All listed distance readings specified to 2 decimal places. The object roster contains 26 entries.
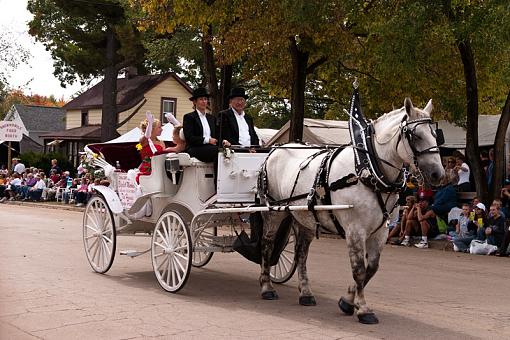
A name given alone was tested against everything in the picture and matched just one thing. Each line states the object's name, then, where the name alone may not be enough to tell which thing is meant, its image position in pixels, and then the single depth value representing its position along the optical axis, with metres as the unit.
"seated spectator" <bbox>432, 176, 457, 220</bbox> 15.70
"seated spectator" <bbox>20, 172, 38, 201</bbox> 31.67
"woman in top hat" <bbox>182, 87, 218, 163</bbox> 8.76
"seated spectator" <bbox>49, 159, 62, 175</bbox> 33.38
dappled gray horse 6.83
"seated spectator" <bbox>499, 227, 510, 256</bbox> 13.68
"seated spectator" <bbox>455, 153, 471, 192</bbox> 16.78
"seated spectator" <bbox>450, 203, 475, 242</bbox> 14.61
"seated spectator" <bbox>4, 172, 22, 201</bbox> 32.28
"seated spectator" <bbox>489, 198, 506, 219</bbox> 13.92
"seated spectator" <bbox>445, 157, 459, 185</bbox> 16.33
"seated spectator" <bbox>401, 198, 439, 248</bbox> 15.44
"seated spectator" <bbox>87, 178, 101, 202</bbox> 26.29
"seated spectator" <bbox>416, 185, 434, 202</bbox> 15.93
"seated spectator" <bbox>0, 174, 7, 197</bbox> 32.73
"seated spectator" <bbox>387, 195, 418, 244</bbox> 15.75
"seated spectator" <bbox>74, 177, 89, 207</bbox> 27.67
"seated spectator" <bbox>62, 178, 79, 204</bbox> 29.36
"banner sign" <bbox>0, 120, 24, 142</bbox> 33.22
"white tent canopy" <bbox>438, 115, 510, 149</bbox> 19.56
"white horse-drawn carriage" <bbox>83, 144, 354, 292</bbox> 8.49
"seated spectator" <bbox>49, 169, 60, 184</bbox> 32.41
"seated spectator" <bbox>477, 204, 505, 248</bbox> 13.89
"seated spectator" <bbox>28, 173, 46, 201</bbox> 31.39
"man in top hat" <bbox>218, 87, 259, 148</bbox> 9.11
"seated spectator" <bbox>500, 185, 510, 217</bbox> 15.04
